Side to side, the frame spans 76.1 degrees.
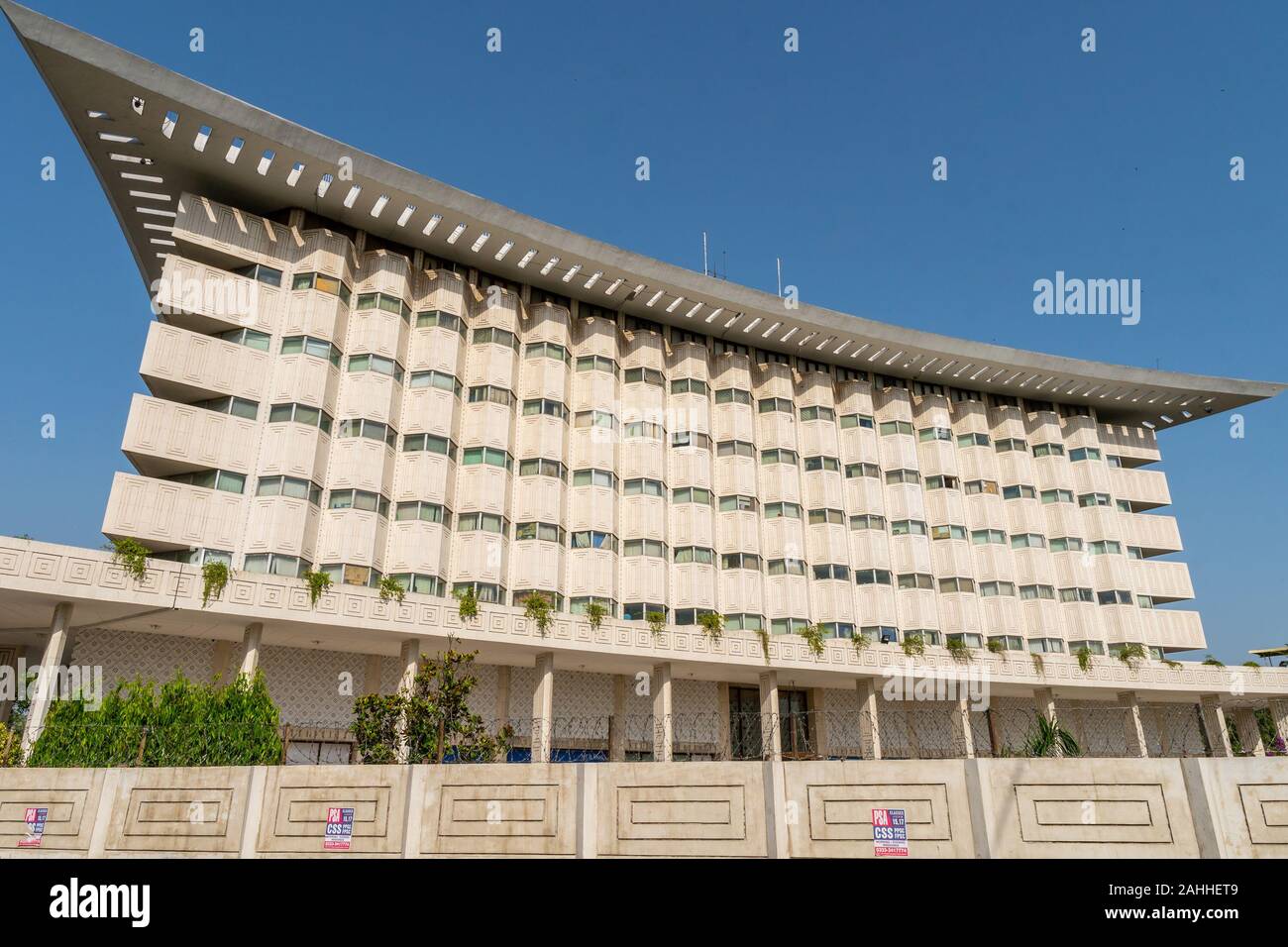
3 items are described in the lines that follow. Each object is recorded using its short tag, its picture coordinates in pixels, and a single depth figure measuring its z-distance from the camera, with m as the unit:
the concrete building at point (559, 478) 31.08
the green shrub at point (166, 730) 20.61
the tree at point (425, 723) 22.97
